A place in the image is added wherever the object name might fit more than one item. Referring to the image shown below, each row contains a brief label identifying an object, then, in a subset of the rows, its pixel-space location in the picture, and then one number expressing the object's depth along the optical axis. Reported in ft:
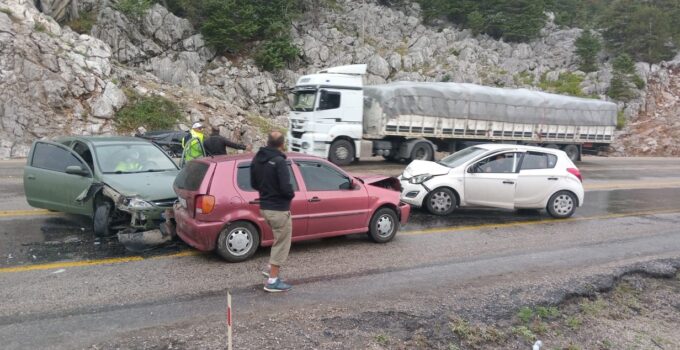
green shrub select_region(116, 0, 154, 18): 122.01
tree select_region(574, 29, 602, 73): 164.55
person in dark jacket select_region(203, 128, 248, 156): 33.27
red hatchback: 21.50
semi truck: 59.98
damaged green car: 24.16
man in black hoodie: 18.24
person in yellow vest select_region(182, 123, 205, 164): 32.60
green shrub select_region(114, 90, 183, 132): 78.79
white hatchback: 34.14
